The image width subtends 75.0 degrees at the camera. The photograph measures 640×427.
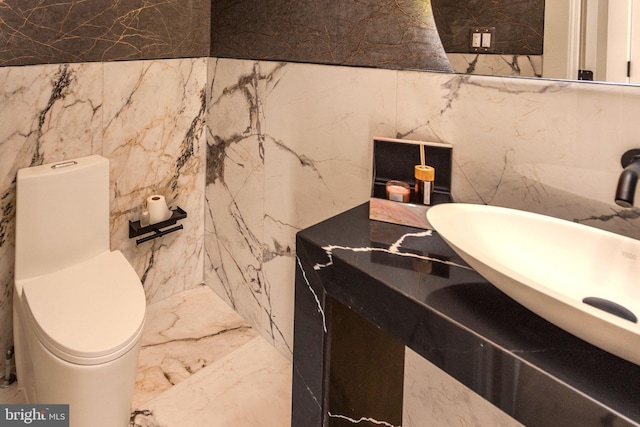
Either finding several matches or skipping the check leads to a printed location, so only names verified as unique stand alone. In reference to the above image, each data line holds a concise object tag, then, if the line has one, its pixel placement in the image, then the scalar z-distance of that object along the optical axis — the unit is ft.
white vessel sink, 2.04
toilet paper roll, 6.78
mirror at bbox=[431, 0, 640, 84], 3.12
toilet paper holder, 6.63
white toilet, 4.12
